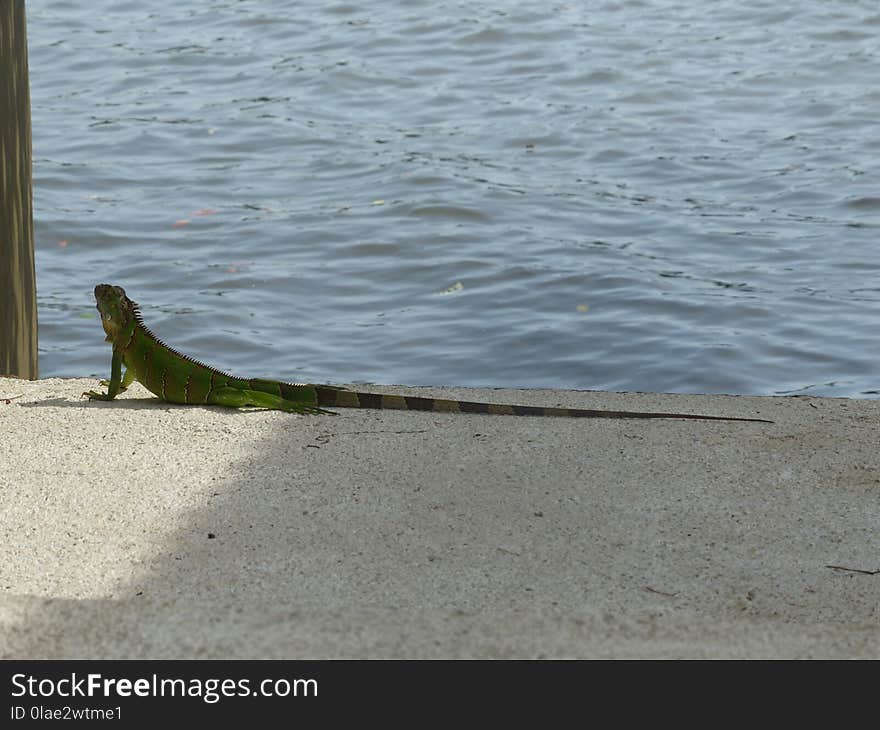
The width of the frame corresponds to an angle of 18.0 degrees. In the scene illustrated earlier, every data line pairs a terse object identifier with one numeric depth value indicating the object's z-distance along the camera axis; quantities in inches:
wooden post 459.4
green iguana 438.8
